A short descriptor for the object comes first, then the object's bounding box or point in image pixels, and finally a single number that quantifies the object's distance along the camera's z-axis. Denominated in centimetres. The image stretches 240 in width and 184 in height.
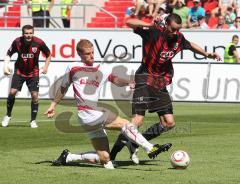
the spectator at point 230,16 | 3362
